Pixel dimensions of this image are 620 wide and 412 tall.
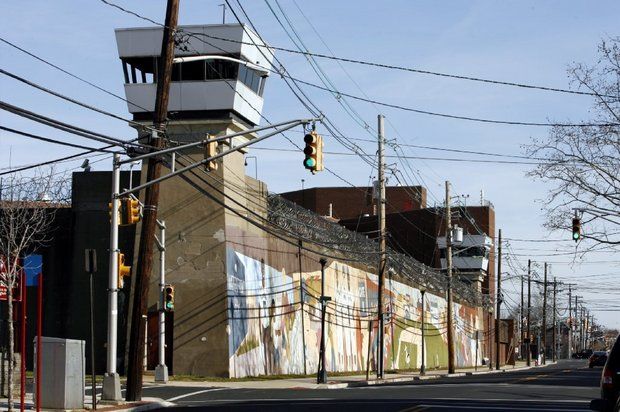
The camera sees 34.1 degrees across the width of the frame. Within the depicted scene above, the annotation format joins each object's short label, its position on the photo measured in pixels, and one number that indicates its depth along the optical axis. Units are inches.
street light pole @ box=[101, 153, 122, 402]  1031.6
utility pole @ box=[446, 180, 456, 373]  2429.9
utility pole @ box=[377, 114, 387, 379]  1918.1
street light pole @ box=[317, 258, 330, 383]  1603.1
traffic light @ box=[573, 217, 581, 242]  1487.8
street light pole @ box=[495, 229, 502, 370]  3085.6
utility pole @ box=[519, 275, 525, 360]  4527.6
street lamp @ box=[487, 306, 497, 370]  4205.0
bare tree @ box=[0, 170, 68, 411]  1724.9
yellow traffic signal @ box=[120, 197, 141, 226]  1049.5
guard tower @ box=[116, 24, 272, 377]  1768.0
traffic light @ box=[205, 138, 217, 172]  1000.2
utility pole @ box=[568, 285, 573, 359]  6225.9
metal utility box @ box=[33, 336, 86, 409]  922.1
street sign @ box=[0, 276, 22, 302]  790.0
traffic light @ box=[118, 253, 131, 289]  1070.7
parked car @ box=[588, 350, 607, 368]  3026.3
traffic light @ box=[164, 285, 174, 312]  1498.3
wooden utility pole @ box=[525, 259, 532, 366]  4054.1
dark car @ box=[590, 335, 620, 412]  601.6
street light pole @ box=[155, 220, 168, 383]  1512.1
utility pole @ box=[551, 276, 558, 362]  4955.7
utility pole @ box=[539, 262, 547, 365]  4413.9
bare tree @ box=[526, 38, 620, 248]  1491.1
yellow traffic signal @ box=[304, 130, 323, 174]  951.6
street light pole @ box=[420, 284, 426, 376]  2363.7
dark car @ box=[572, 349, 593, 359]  6047.2
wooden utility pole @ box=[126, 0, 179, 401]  1056.2
